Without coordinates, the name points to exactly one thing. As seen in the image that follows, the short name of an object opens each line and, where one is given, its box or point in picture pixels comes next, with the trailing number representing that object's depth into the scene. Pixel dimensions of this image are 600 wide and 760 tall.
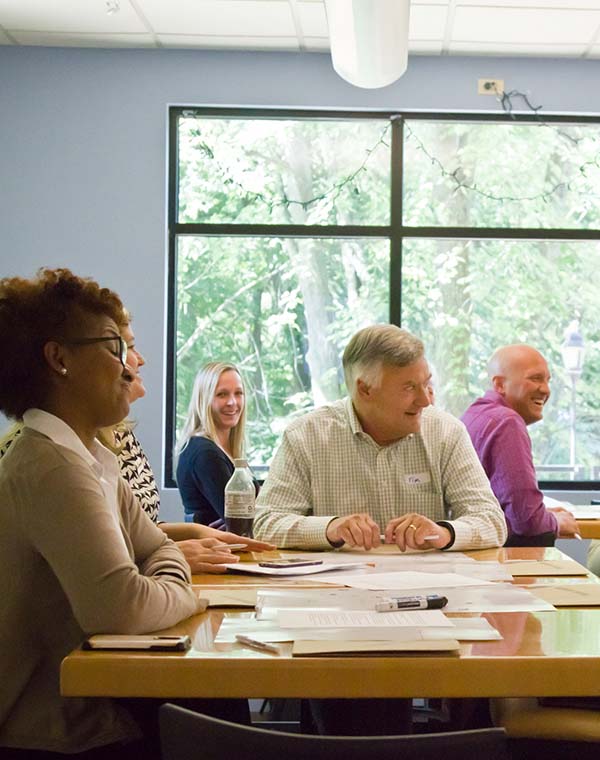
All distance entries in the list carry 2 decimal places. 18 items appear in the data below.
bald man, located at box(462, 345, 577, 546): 3.53
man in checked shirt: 2.88
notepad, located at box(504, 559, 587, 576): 2.25
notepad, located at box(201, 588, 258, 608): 1.89
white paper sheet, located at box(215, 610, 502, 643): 1.58
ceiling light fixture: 4.30
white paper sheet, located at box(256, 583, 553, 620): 1.82
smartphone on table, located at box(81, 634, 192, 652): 1.54
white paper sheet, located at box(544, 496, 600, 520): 4.09
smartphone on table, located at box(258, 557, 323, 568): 2.32
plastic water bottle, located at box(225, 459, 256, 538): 3.06
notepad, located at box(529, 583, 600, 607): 1.91
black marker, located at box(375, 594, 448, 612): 1.77
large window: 6.23
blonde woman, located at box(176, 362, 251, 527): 4.06
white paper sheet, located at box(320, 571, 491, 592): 2.02
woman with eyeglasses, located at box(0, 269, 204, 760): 1.61
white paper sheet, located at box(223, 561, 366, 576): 2.22
